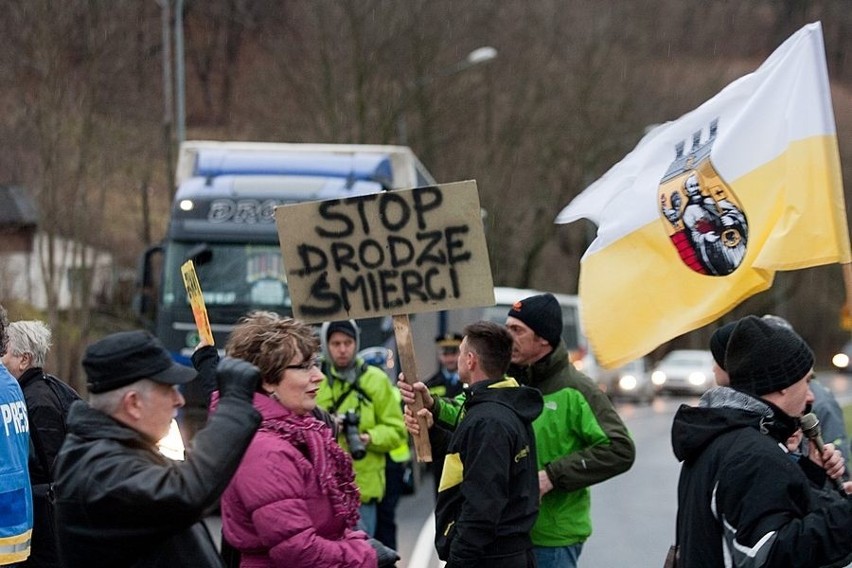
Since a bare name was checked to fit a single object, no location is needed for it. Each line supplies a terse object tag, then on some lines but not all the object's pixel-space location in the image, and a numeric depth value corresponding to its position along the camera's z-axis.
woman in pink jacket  7.90
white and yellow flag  8.96
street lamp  56.63
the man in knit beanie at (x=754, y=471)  7.00
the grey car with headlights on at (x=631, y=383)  70.16
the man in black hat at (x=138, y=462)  6.83
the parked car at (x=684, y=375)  75.88
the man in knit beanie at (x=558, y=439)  11.08
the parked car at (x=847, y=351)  110.98
